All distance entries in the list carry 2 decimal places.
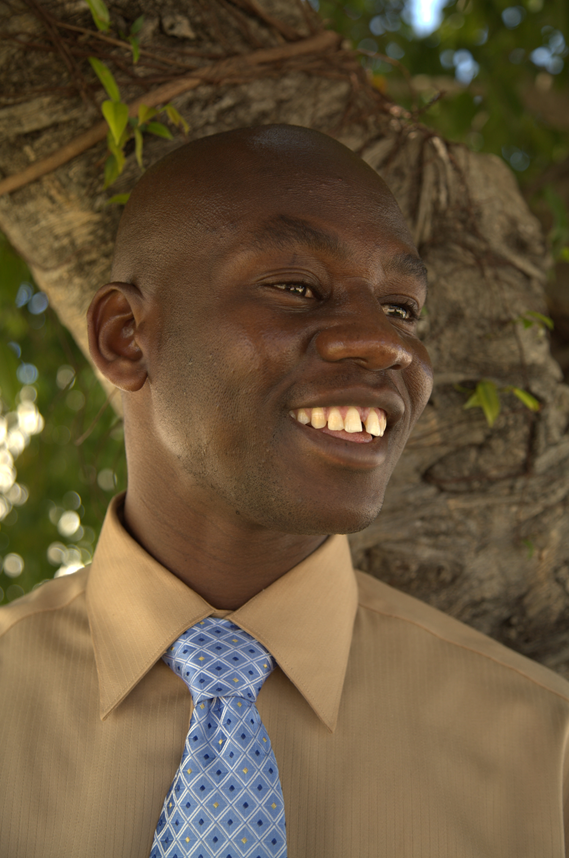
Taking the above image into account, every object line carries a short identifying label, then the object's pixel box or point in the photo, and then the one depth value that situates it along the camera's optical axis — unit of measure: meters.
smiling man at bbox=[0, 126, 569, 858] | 0.82
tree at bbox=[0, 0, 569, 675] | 0.96
